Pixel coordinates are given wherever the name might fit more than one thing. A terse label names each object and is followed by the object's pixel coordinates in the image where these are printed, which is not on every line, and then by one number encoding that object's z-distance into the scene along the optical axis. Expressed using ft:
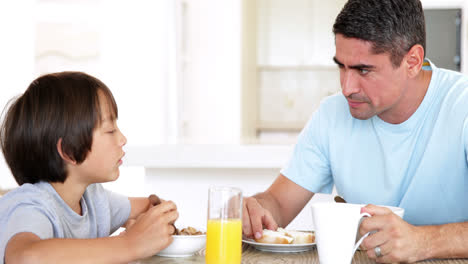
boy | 3.16
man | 4.32
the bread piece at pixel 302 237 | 3.64
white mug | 2.96
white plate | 3.59
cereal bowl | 3.42
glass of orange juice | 3.02
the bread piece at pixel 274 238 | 3.61
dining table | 3.41
